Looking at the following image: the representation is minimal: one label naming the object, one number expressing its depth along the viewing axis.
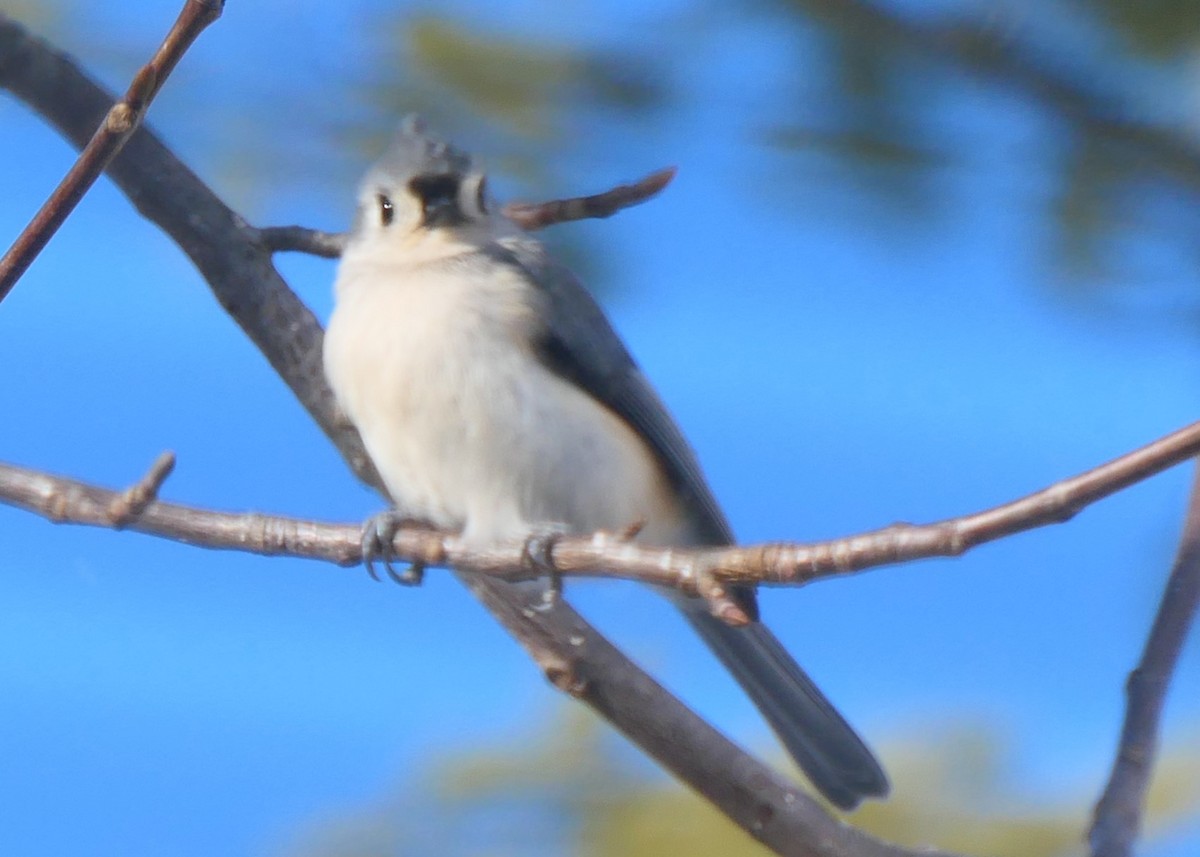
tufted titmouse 3.34
